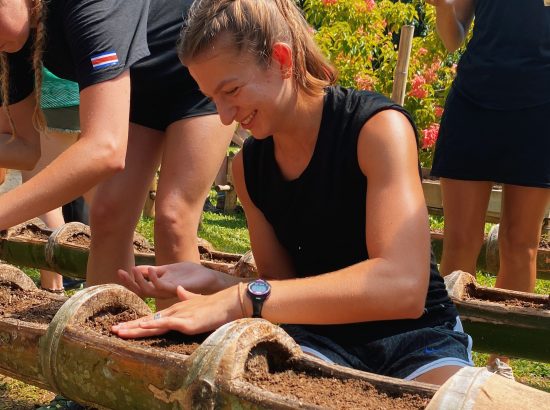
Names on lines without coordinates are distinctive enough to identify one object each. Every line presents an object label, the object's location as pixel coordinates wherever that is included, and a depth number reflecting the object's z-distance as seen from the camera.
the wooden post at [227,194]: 8.64
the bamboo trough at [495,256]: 4.09
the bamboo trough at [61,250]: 3.94
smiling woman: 1.94
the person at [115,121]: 2.34
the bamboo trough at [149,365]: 1.61
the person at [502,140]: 3.26
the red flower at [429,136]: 7.57
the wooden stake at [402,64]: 6.07
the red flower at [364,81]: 7.63
